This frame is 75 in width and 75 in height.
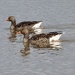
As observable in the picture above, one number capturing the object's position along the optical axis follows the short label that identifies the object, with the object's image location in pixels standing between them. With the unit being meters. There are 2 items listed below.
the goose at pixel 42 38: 30.70
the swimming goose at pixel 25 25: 36.14
